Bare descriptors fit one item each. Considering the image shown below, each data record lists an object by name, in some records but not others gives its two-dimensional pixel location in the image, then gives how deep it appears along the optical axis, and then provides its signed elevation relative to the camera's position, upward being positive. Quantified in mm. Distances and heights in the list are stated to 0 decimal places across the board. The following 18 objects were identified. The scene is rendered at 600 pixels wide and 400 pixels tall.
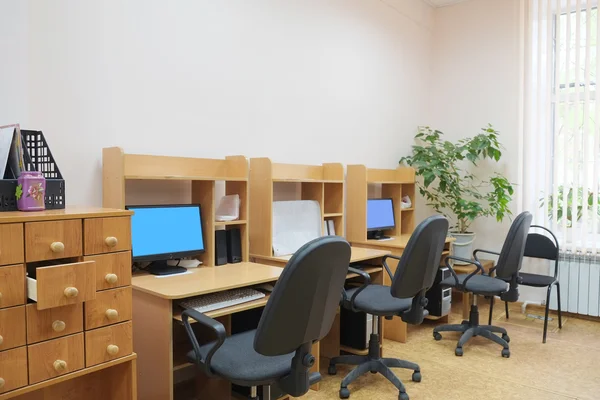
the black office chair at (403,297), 2645 -716
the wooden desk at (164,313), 2156 -620
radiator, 4355 -936
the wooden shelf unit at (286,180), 3189 -61
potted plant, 4531 +10
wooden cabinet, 1642 -423
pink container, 1801 -31
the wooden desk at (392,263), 3756 -638
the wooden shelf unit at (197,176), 2490 +35
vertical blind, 4367 +584
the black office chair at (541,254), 3959 -659
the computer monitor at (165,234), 2529 -289
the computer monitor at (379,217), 4168 -313
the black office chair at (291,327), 1718 -554
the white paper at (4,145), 1876 +153
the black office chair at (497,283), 3447 -787
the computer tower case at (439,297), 3934 -962
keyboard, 2285 -590
